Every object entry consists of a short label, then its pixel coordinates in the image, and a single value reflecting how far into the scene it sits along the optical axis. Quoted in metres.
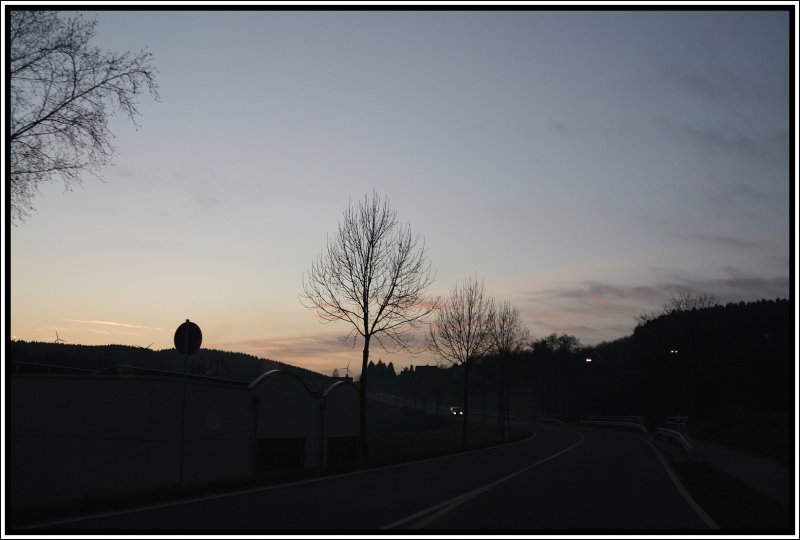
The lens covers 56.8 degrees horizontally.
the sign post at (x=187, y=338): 16.84
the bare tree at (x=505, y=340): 62.90
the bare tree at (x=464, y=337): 50.19
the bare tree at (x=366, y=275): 33.28
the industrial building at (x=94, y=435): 22.39
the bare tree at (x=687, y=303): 82.94
